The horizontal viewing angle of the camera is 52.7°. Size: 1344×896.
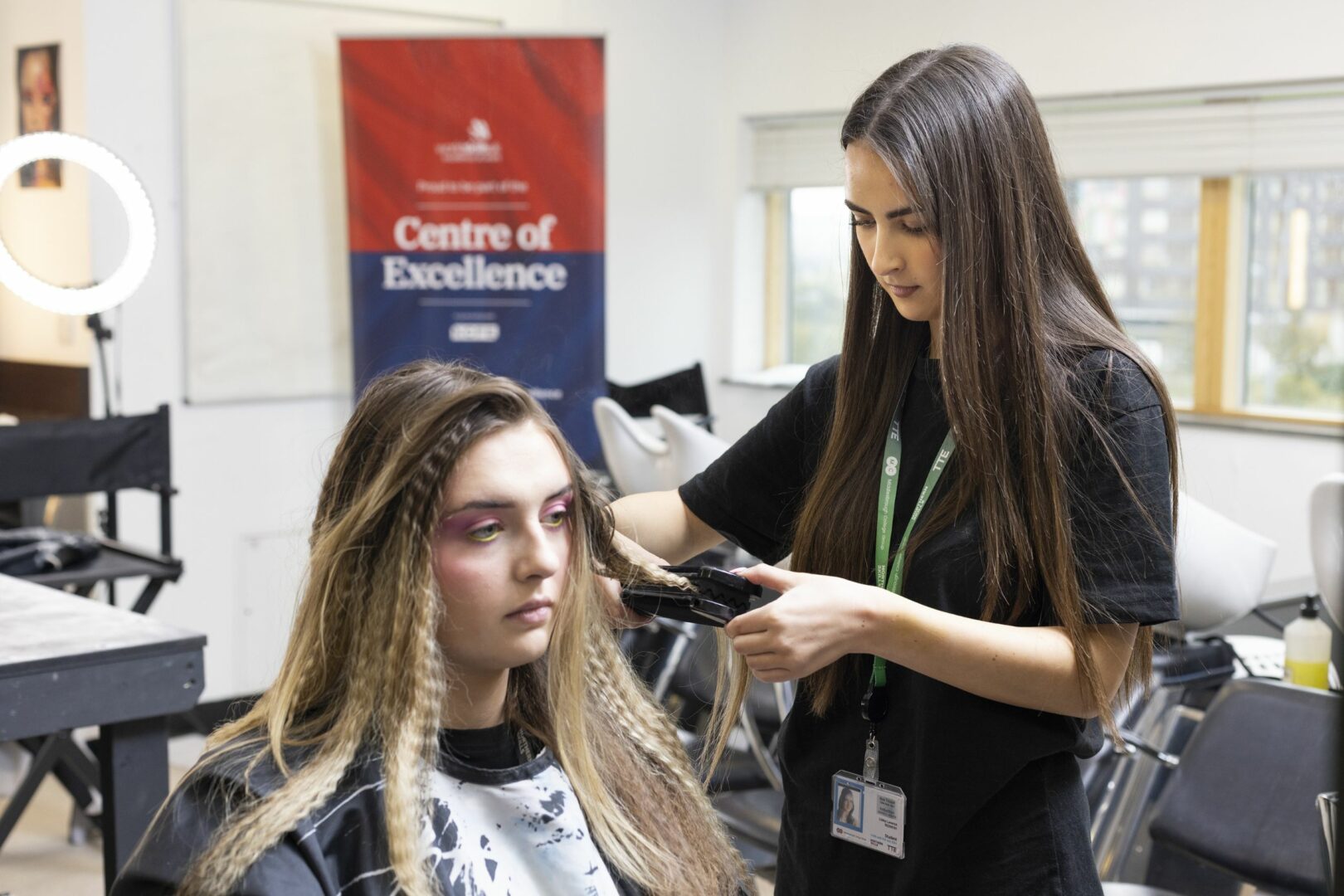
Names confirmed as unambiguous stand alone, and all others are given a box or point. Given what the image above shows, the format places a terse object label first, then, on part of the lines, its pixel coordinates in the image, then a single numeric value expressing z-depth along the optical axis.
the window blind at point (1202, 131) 3.81
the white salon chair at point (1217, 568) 2.30
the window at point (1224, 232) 3.93
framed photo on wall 3.97
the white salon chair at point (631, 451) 3.30
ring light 2.01
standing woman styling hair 1.21
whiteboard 4.11
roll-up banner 4.18
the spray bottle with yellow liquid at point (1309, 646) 2.33
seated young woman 1.00
